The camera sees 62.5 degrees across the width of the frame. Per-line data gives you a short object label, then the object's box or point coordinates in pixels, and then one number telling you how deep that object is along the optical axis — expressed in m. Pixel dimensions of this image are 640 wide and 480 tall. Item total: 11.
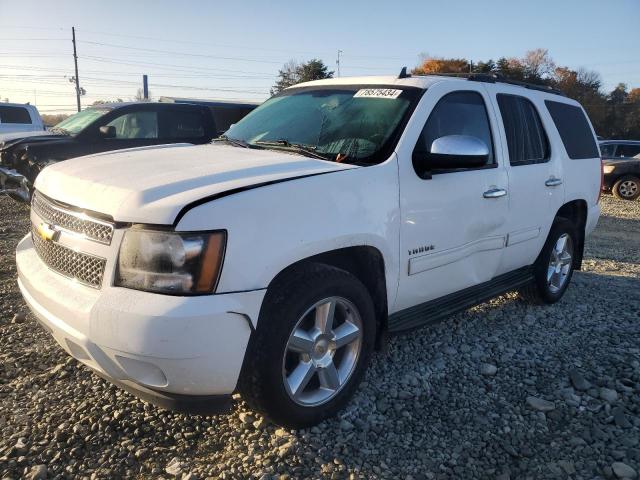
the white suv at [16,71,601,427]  2.21
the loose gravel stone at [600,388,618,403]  3.22
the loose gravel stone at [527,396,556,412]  3.09
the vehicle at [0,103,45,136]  13.73
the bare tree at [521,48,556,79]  64.33
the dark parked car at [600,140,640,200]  14.44
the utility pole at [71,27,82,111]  46.33
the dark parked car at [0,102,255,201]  8.04
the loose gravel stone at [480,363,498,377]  3.52
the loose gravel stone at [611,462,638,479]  2.52
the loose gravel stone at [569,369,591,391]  3.36
